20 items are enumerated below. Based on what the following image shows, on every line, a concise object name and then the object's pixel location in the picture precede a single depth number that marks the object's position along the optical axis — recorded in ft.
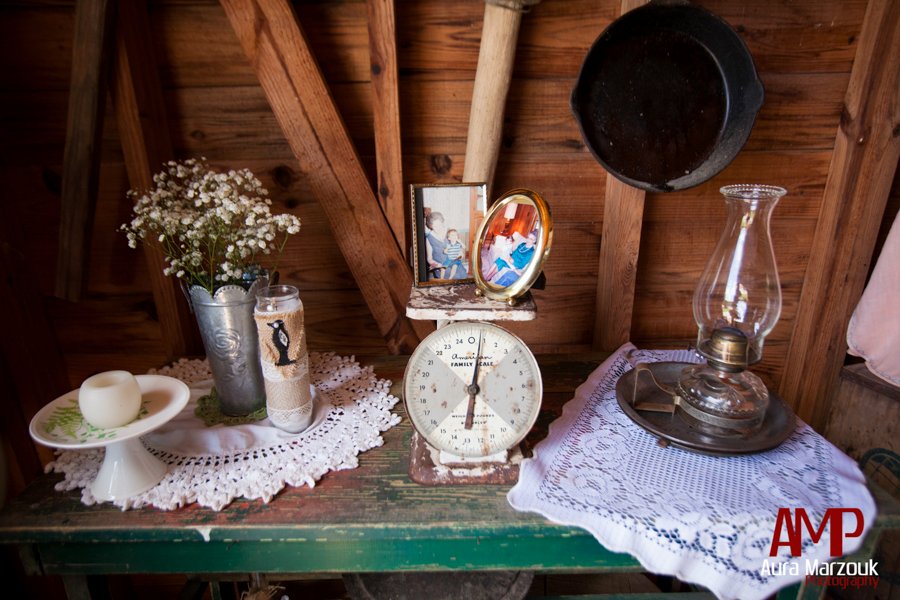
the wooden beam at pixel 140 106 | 3.58
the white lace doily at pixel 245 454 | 2.73
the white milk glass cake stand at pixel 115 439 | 2.56
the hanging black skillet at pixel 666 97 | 3.36
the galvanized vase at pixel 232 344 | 3.03
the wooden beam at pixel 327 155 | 3.54
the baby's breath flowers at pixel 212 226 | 2.96
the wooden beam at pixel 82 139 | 3.43
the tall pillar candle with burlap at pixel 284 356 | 2.97
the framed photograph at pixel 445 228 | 3.16
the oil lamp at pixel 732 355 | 3.03
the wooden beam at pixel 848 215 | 3.89
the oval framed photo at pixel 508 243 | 2.85
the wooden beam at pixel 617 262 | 4.06
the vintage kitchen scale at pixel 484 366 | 2.80
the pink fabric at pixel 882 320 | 4.07
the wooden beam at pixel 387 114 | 3.57
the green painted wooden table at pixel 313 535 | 2.58
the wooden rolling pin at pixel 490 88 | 3.43
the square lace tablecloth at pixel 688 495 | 2.46
